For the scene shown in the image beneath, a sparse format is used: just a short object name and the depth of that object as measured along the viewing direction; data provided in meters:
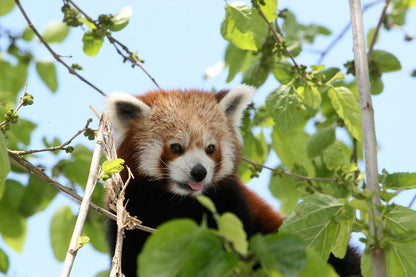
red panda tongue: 6.89
